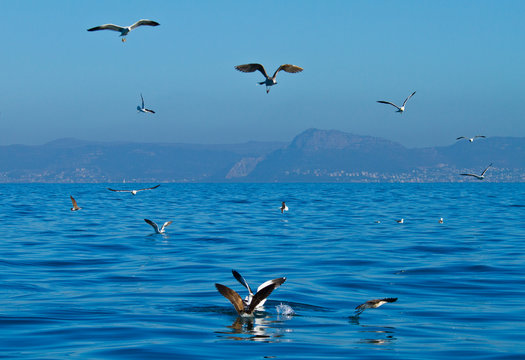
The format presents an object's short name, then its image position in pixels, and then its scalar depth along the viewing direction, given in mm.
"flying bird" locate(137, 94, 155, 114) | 32919
